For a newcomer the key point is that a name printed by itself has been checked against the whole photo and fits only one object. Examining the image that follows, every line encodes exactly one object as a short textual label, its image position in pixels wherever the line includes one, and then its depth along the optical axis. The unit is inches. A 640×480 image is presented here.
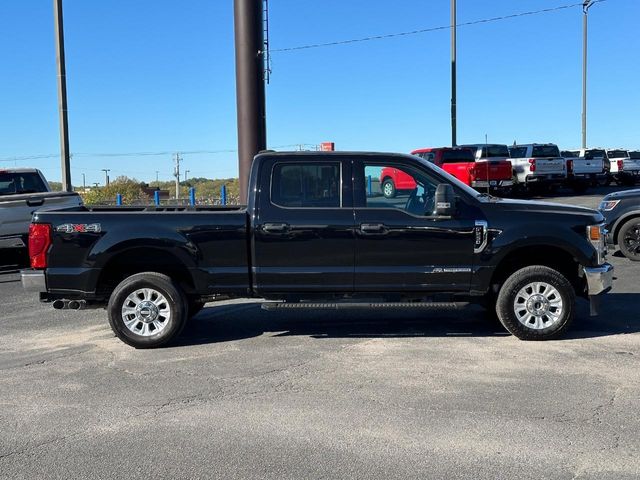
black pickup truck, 251.0
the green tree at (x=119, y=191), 1244.5
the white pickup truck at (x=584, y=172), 1048.2
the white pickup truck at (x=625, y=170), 1204.5
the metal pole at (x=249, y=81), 592.4
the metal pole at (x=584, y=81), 1409.9
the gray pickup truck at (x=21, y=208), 450.3
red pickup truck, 866.1
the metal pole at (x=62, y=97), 618.2
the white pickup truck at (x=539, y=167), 965.2
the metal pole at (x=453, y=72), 1026.1
